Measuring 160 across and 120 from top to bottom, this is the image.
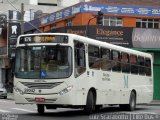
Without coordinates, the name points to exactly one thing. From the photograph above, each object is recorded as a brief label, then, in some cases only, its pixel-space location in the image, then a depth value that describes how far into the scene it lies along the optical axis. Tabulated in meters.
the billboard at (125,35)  41.84
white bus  18.59
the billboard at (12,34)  55.78
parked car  45.81
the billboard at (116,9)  43.94
